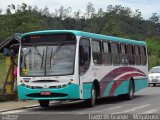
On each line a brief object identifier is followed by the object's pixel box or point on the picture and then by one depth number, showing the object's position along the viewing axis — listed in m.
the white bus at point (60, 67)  17.41
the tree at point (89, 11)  117.12
